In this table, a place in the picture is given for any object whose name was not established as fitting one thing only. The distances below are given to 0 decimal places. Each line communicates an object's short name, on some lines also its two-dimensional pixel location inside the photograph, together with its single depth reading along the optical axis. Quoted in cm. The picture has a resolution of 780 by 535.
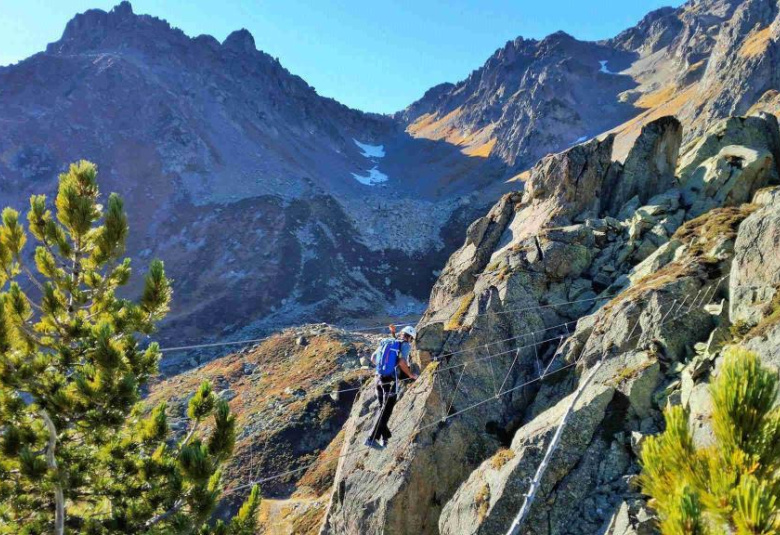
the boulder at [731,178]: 1953
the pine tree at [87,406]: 904
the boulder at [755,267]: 1159
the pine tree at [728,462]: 337
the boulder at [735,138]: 2248
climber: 1328
